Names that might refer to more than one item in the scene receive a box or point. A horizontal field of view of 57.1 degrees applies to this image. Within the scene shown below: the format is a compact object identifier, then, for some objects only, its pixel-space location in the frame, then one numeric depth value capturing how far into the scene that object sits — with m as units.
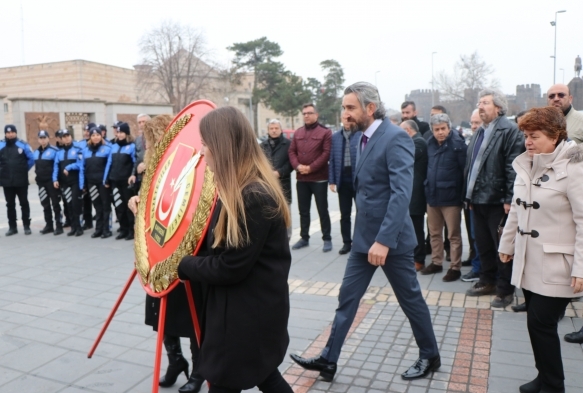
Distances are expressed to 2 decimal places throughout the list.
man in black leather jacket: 5.25
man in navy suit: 3.50
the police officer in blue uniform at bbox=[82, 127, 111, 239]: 9.38
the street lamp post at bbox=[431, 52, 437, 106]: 56.10
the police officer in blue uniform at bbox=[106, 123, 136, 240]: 9.09
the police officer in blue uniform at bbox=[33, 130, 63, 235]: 9.80
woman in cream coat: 3.23
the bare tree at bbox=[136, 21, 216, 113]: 47.12
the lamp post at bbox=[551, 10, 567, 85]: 30.21
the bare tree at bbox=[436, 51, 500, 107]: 56.56
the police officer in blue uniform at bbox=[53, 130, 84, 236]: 9.59
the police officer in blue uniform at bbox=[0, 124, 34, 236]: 9.65
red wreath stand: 2.84
